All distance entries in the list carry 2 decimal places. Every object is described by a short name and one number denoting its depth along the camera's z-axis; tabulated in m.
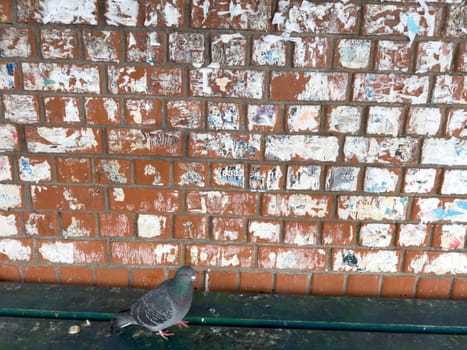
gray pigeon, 1.55
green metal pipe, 1.68
